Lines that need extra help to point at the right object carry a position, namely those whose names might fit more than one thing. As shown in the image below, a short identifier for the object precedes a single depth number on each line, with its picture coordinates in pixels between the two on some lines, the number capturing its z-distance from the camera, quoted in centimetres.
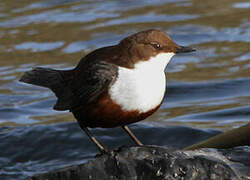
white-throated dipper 879
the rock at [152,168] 855
